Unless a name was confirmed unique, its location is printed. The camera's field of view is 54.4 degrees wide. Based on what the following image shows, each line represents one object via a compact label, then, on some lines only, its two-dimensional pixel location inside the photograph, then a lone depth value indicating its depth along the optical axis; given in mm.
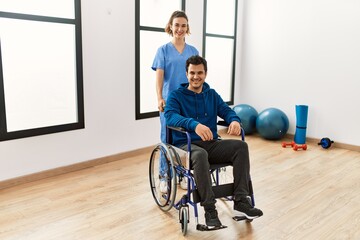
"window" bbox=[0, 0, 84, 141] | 2754
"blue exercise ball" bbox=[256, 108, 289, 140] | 4320
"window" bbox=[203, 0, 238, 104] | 4617
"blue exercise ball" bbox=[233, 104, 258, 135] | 4578
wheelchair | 2008
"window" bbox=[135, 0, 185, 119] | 3648
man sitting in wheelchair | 1977
